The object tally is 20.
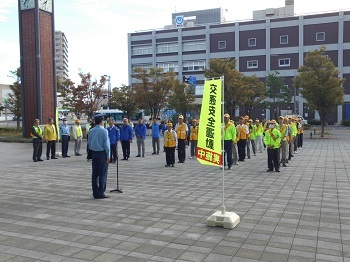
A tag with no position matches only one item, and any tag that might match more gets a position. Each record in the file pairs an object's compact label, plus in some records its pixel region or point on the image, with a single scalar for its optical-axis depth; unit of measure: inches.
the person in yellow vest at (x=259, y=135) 736.0
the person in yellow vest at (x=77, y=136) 681.7
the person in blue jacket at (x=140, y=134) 675.4
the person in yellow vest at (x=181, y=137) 593.9
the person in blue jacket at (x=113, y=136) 577.0
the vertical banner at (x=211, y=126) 245.6
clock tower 1034.1
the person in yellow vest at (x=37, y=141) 615.8
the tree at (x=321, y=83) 1129.4
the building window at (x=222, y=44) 2466.8
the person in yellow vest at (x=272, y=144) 474.3
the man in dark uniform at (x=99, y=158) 331.0
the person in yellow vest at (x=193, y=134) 647.1
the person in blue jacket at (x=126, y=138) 636.1
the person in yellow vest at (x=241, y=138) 605.0
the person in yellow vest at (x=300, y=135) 798.1
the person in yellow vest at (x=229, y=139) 503.2
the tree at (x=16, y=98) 1461.4
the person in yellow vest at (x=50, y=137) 651.5
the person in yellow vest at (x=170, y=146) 546.9
